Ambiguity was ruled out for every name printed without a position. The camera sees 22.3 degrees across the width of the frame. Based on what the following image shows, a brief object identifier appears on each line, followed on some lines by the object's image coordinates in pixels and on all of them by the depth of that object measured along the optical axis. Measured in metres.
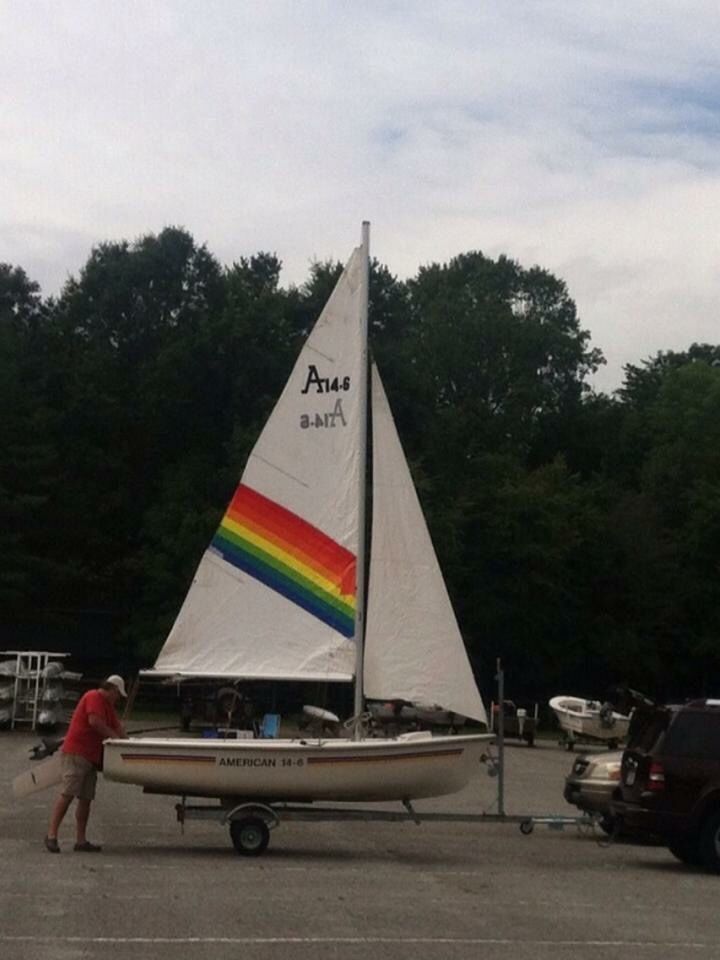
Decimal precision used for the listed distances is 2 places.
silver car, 21.77
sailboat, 19.83
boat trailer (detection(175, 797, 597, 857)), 18.83
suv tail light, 19.22
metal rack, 46.41
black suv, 19.11
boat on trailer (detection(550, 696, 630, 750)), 46.28
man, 18.70
